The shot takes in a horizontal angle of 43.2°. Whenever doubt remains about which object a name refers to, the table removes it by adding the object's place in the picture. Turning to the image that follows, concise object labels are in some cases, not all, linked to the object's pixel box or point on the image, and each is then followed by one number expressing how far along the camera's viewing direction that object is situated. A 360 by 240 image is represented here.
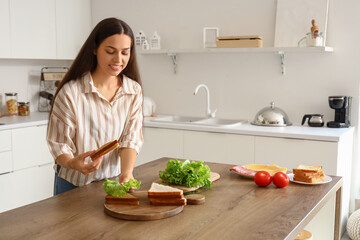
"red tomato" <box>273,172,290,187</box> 1.83
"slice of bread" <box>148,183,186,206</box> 1.55
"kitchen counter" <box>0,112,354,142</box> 3.13
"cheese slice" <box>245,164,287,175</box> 2.04
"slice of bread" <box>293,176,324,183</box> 1.90
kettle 3.48
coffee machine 3.38
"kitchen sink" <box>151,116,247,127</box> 3.80
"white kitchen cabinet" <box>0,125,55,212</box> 3.47
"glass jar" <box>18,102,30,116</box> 4.06
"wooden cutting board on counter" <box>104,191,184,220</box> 1.45
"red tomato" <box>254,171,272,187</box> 1.84
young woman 1.86
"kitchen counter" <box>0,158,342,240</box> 1.34
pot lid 3.54
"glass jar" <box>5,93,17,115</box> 4.02
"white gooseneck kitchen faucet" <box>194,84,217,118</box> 3.90
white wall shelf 3.39
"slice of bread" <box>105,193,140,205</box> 1.55
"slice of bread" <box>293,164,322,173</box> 1.90
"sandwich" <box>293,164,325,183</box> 1.90
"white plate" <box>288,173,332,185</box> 1.94
